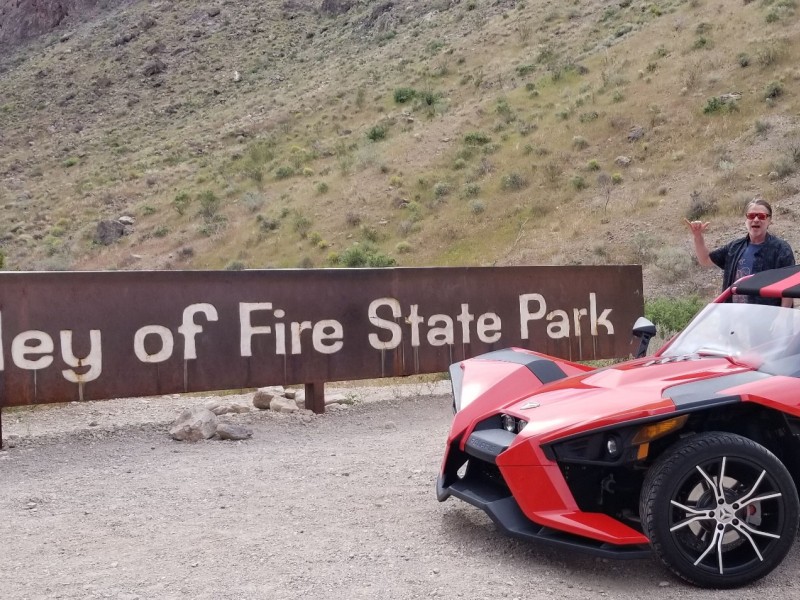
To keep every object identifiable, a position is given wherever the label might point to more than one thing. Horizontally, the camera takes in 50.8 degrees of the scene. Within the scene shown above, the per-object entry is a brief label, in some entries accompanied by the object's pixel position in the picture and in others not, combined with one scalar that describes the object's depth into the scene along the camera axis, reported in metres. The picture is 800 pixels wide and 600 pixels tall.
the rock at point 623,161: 30.91
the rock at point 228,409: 9.16
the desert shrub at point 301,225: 33.39
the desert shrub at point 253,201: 37.81
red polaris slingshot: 3.83
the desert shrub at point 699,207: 25.19
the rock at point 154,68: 62.50
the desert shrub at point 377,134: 41.66
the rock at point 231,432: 7.79
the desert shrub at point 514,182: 31.88
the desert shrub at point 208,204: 38.75
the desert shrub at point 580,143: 33.12
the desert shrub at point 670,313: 13.94
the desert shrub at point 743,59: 33.53
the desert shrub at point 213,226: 36.59
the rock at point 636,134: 32.25
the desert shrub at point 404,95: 44.53
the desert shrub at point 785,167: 25.86
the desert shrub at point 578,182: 30.42
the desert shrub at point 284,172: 41.00
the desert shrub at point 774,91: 30.78
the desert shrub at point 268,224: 34.75
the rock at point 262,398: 9.48
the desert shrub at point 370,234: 31.53
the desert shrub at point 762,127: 28.93
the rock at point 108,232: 39.34
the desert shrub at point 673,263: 21.34
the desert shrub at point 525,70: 42.34
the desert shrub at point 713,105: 31.42
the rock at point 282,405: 9.16
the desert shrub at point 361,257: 27.34
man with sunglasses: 6.35
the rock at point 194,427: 7.77
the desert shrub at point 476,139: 36.38
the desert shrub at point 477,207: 30.81
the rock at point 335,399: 9.77
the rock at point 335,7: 65.50
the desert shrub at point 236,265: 31.31
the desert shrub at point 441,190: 32.94
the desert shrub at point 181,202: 40.06
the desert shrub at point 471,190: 32.19
